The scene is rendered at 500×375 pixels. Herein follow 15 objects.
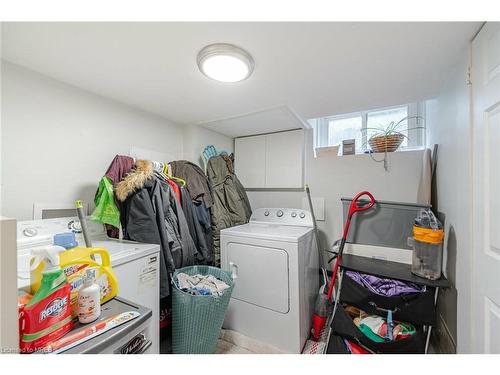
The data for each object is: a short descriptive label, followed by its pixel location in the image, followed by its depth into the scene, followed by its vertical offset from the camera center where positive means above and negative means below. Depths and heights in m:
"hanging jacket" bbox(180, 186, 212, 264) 1.97 -0.40
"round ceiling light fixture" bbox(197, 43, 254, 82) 1.15 +0.76
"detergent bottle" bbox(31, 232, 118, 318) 0.74 -0.32
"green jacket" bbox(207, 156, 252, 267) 2.25 -0.15
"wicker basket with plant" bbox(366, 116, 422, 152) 1.94 +0.48
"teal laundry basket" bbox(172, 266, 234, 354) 1.52 -1.01
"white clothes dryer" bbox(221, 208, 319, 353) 1.70 -0.83
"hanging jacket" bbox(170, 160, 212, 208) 2.17 +0.10
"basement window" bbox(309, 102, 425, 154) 2.17 +0.73
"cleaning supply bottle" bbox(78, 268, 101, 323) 0.73 -0.42
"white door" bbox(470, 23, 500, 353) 0.90 +0.00
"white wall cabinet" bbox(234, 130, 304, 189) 2.62 +0.38
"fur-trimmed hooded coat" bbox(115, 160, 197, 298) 1.58 -0.24
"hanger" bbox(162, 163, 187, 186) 2.01 +0.12
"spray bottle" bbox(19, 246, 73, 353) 0.61 -0.39
